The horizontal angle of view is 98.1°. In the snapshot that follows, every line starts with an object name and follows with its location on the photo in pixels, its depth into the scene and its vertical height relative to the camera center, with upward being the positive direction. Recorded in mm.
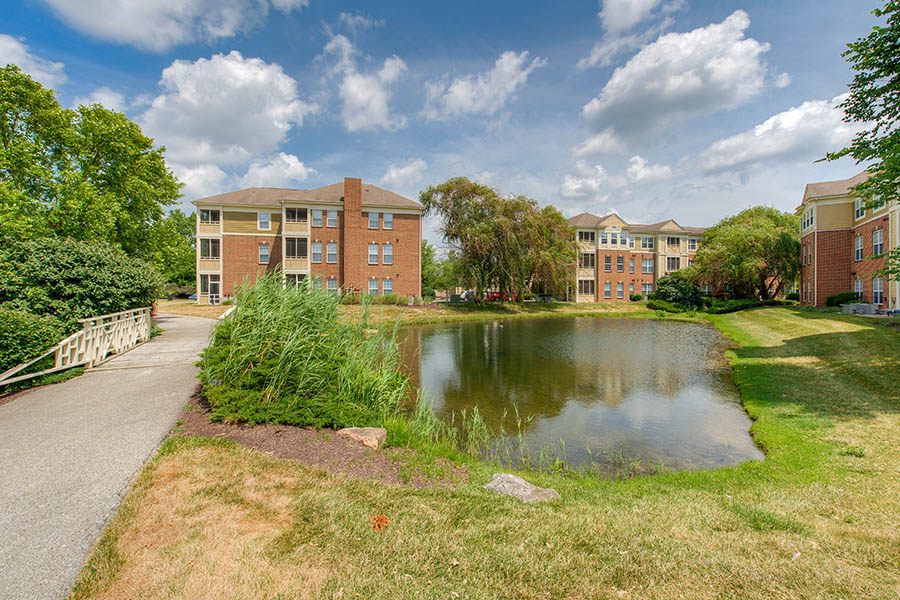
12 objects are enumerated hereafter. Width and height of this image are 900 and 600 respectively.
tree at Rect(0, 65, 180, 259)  15133 +5274
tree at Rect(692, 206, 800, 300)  35406 +3443
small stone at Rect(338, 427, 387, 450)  5695 -2127
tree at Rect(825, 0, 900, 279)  9281 +5111
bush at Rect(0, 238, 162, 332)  9695 +403
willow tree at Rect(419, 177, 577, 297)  34562 +5609
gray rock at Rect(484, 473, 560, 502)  4543 -2337
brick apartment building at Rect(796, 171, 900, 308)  24797 +3686
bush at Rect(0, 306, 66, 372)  8047 -928
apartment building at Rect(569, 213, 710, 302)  48031 +4973
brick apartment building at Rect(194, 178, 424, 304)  34656 +5003
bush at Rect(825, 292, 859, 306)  26219 -260
